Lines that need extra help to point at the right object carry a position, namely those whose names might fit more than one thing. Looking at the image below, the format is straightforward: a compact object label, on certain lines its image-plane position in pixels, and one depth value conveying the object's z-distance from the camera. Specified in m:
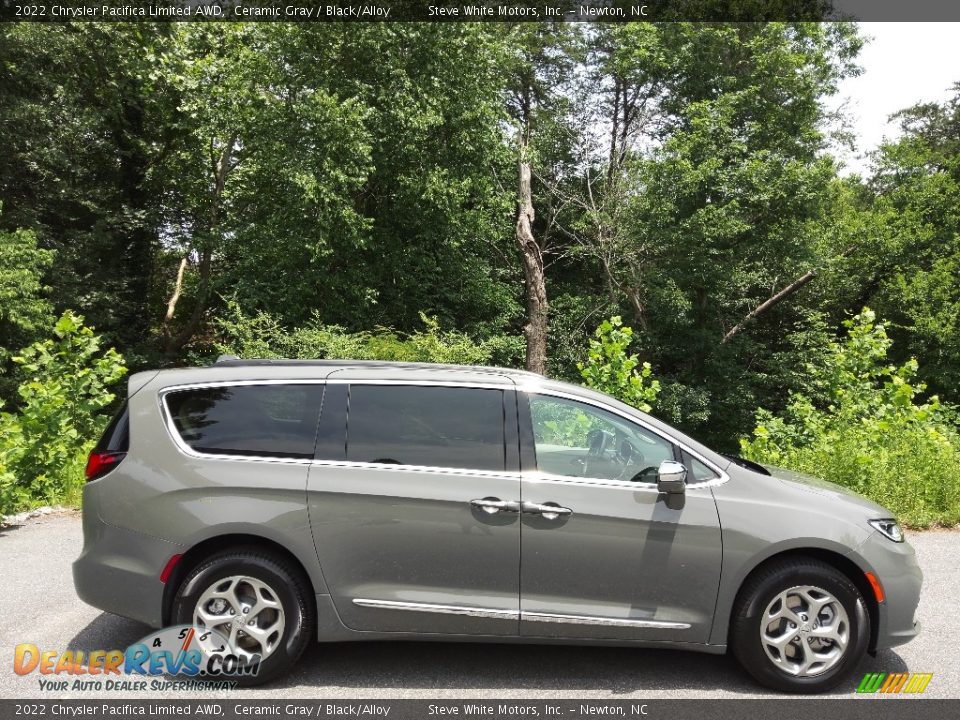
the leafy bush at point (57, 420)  8.58
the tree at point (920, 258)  22.11
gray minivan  4.16
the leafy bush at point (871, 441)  8.10
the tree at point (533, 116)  23.39
